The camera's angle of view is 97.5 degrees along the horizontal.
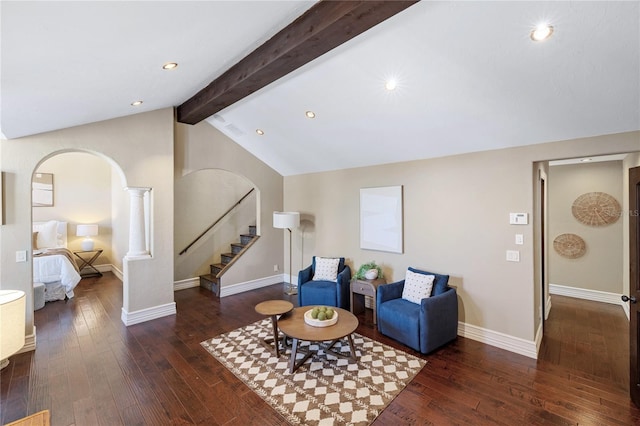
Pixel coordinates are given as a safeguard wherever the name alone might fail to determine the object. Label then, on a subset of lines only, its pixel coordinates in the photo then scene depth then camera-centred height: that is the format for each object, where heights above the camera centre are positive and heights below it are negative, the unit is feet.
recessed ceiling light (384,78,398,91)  8.99 +4.17
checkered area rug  7.31 -5.14
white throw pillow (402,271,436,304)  11.44 -3.13
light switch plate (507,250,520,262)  10.37 -1.65
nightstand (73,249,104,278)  21.90 -3.66
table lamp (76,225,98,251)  21.31 -1.45
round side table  10.06 -3.57
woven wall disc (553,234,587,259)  16.42 -2.09
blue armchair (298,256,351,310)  13.76 -3.92
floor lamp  16.87 -0.46
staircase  17.49 -3.33
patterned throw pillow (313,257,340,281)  15.08 -3.11
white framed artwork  13.73 -0.35
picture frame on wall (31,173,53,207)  20.51 +1.80
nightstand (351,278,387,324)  12.96 -3.72
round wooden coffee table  8.79 -3.87
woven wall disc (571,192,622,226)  15.33 +0.10
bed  15.74 -3.38
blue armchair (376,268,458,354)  10.02 -3.96
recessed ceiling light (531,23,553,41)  6.03 +3.93
